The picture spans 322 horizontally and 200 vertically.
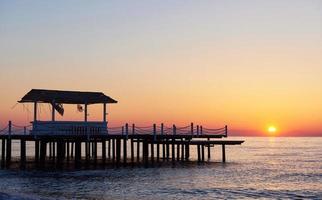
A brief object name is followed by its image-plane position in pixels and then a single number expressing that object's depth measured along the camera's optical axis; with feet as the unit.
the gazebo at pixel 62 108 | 136.56
